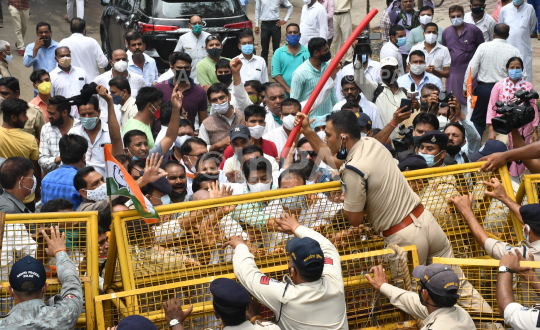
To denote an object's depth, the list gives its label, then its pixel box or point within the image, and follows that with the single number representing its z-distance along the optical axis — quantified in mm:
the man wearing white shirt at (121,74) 16391
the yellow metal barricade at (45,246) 7273
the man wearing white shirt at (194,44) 19297
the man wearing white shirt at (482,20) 21094
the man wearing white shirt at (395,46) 20047
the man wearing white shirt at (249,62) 18406
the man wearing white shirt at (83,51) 18547
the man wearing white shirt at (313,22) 22562
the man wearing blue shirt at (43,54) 18484
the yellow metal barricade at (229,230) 7510
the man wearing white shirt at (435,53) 19187
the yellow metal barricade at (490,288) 7023
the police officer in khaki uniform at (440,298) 6437
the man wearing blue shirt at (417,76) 16469
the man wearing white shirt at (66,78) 16531
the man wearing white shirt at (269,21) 23728
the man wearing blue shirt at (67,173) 10758
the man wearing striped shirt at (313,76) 15508
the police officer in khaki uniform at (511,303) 6391
